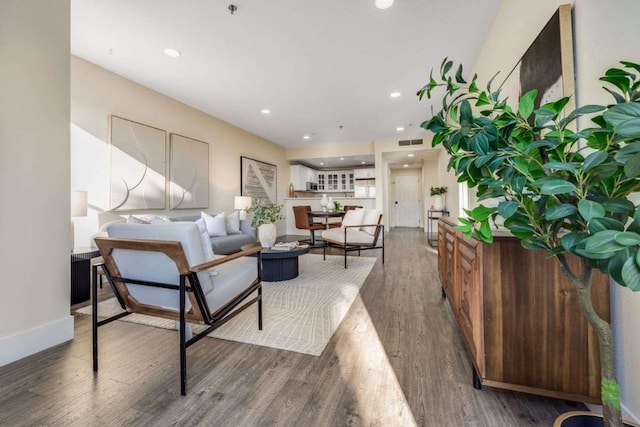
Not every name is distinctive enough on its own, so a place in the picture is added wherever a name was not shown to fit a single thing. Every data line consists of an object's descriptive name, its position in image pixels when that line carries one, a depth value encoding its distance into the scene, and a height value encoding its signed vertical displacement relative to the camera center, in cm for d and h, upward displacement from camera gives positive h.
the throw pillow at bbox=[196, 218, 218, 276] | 167 -18
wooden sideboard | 114 -50
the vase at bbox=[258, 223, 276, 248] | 327 -20
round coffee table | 325 -59
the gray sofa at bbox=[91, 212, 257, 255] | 336 -29
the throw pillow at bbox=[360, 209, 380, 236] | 424 -3
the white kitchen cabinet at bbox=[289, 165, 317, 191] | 846 +133
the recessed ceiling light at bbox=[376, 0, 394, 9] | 225 +182
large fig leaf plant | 54 +9
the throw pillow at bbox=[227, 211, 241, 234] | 456 -9
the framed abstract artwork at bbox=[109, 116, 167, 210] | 345 +75
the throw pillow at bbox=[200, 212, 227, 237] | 418 -9
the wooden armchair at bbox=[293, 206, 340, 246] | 599 -5
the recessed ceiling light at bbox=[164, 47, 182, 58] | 297 +188
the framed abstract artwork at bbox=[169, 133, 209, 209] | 425 +78
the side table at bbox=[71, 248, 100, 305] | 256 -53
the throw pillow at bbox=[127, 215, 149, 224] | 288 +0
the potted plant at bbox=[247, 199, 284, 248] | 321 -4
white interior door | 1016 +61
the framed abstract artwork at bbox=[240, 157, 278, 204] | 611 +96
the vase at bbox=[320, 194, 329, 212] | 569 +33
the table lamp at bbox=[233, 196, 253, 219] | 542 +32
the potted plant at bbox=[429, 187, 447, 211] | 570 +42
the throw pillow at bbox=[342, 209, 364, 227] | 445 +0
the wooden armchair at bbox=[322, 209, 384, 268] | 410 -24
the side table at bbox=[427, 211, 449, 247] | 587 -43
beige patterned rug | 191 -83
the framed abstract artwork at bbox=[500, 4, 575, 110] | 135 +89
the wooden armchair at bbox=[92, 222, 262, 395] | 136 -32
